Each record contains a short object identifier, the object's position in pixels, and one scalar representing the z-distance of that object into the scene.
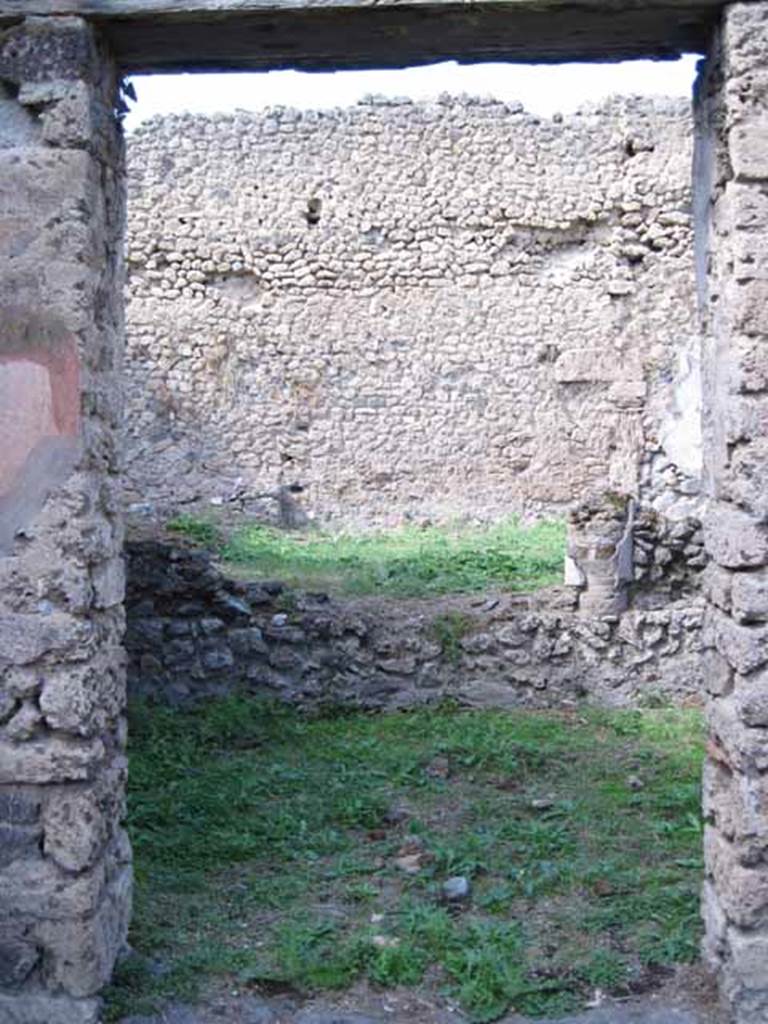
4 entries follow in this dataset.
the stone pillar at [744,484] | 3.36
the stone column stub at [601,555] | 7.76
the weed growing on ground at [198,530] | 11.36
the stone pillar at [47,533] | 3.45
